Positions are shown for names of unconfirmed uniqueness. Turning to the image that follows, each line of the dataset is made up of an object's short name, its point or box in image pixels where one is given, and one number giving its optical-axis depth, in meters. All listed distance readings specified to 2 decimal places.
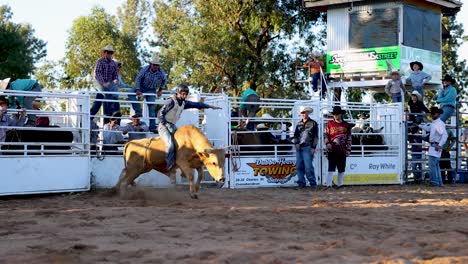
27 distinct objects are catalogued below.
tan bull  10.85
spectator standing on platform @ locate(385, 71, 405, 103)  17.44
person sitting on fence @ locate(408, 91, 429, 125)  16.67
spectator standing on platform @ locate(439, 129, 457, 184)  16.66
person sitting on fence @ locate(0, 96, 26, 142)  11.27
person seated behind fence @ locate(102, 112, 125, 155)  13.27
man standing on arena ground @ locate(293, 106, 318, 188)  14.17
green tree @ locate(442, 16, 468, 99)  32.03
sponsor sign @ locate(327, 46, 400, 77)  23.66
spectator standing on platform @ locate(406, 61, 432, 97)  17.84
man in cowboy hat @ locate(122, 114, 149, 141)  13.52
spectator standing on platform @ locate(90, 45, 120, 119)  13.52
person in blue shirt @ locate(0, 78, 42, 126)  12.09
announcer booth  23.81
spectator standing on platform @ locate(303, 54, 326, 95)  21.88
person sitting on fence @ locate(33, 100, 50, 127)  12.56
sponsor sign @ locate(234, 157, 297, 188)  14.19
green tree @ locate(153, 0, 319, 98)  27.84
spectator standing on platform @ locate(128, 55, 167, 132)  13.77
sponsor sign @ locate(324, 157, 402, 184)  15.48
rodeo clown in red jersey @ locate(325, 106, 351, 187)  14.16
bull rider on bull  11.36
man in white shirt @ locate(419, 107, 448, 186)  14.88
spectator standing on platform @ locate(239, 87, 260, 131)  15.15
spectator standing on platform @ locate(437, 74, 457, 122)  16.10
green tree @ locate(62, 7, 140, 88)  36.34
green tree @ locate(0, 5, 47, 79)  33.72
